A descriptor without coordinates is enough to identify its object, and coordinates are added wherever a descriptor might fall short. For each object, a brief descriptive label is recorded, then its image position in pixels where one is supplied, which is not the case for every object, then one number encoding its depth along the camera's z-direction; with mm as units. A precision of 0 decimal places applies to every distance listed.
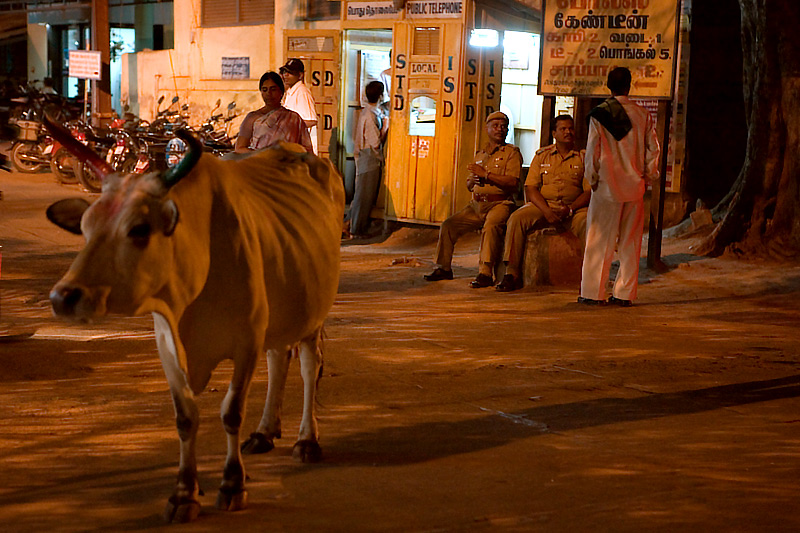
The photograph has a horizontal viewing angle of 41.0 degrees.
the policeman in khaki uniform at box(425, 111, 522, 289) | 10398
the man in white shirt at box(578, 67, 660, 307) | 9258
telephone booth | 13406
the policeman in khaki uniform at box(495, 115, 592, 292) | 9961
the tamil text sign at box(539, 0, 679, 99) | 10508
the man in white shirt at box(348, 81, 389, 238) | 14188
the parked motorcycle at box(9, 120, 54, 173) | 19672
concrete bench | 10141
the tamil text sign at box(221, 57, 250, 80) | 19422
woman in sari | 8922
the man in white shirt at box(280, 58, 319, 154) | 11711
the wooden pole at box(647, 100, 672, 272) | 10766
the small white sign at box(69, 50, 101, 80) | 21250
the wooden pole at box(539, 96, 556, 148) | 11195
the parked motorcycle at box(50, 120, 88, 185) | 18856
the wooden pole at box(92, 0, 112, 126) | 21891
